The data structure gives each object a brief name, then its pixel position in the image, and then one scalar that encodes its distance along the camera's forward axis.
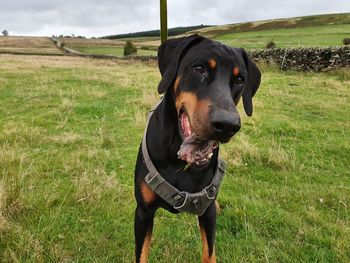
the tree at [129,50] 44.36
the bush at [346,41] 29.32
